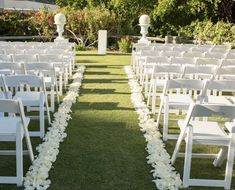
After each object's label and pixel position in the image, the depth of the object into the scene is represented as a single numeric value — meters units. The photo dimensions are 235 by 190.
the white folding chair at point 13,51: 7.31
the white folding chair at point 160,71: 5.25
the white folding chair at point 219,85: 3.97
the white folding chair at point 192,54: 7.48
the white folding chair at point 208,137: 3.03
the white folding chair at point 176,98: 4.01
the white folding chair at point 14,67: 5.33
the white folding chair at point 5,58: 6.37
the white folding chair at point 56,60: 6.61
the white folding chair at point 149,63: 6.34
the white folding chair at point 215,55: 7.25
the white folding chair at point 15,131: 3.02
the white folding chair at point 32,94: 4.14
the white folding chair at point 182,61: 6.34
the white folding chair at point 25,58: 6.44
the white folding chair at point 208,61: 6.28
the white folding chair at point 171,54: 7.45
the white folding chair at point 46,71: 5.39
